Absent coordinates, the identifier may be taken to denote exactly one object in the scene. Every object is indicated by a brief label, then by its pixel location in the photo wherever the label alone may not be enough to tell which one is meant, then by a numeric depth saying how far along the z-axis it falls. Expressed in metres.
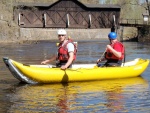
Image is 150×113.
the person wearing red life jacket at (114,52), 12.99
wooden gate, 62.53
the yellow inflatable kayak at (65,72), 11.98
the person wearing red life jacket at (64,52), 11.95
